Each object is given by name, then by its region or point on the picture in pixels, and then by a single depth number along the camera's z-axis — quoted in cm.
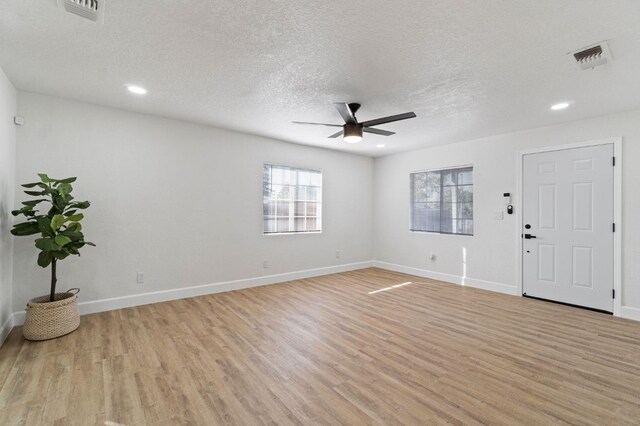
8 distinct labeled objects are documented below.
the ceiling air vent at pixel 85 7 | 185
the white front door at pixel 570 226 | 388
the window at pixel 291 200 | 527
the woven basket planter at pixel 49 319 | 283
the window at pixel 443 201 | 533
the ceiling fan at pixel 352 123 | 322
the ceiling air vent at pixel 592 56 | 229
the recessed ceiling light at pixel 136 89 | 311
